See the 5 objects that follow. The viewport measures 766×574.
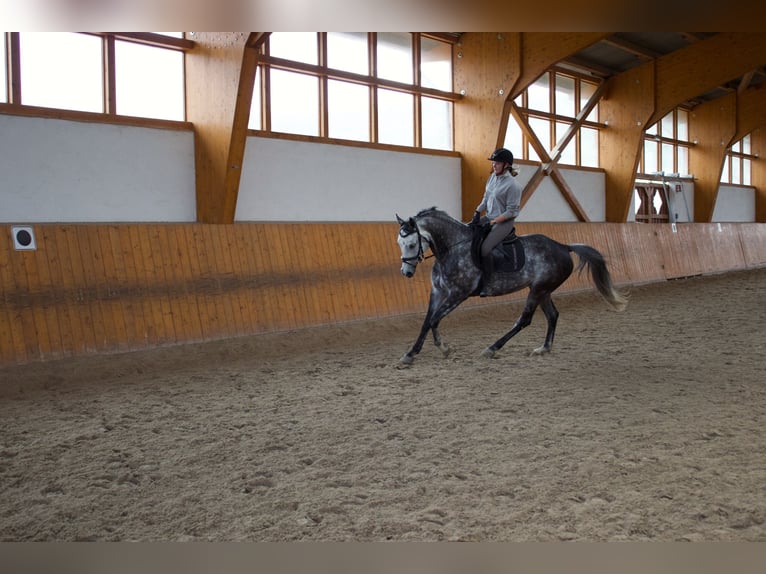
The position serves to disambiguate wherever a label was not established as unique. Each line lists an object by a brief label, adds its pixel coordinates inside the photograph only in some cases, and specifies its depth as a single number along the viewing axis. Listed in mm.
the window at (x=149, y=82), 9656
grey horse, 6594
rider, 6523
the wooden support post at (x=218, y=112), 9484
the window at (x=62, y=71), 8633
